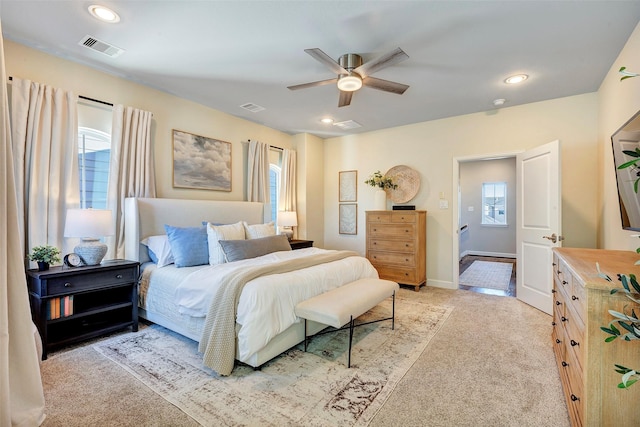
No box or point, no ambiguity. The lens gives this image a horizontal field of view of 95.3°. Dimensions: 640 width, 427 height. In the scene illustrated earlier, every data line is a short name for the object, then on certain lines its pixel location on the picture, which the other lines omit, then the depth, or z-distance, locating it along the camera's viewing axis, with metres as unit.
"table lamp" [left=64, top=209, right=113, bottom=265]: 2.67
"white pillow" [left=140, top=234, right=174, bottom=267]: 3.17
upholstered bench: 2.29
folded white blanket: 2.19
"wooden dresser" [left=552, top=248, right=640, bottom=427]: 1.35
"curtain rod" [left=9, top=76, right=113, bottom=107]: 3.08
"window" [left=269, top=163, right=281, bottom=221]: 5.51
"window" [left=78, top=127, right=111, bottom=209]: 3.17
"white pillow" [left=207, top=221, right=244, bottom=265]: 3.19
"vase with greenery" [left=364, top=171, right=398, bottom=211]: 5.13
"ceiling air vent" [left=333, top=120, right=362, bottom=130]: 4.98
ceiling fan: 2.54
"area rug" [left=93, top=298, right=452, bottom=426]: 1.81
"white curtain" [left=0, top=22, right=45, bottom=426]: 1.10
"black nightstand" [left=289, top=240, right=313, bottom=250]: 4.85
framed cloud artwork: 3.96
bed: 2.31
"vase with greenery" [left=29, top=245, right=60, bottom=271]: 2.54
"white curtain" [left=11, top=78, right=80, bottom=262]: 2.62
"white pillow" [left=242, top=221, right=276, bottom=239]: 3.76
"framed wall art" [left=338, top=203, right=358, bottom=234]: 5.79
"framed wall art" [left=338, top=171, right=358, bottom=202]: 5.78
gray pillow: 3.15
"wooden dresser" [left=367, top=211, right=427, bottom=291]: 4.64
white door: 3.46
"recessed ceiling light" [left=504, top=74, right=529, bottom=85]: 3.30
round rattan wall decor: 5.10
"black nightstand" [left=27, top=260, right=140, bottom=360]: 2.43
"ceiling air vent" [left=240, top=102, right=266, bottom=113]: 4.21
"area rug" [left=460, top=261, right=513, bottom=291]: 5.05
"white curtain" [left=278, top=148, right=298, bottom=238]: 5.47
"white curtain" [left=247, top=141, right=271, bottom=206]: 4.84
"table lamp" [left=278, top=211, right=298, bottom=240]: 5.10
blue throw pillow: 3.07
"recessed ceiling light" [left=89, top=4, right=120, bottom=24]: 2.22
